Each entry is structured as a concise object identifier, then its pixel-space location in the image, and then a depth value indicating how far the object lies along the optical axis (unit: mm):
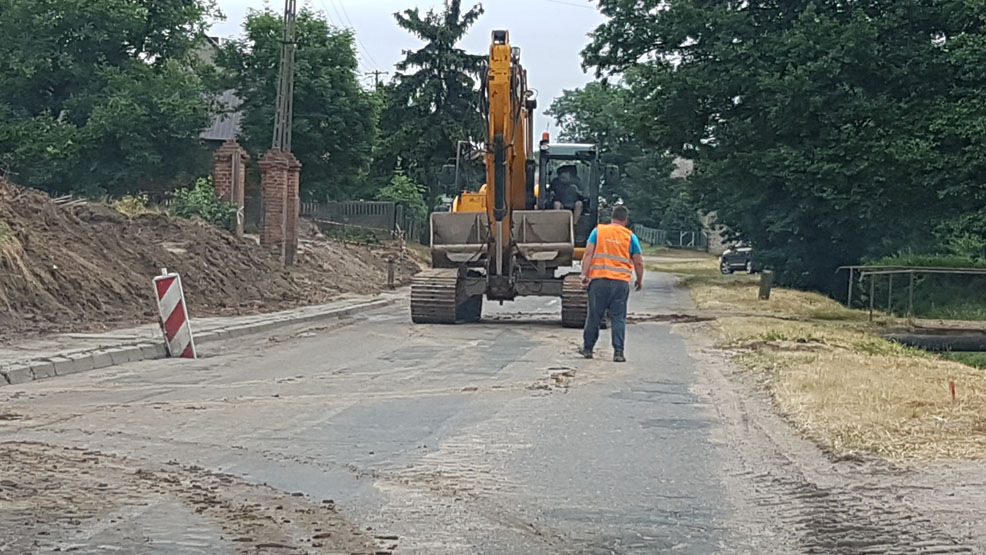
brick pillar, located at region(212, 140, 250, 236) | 31938
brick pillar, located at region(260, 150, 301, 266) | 30375
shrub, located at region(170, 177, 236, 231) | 30969
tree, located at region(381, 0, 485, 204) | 50438
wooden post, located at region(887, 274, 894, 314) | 24641
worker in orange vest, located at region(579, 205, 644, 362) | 14891
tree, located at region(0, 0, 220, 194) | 41812
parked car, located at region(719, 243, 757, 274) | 54875
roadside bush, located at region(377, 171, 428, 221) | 52281
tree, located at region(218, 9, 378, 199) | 47344
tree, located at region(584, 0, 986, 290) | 22594
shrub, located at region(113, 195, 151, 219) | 27698
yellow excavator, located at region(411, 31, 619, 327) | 19734
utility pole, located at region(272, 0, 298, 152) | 31859
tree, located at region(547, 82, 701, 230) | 87938
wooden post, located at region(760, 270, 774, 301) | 30875
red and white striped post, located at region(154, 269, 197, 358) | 15336
